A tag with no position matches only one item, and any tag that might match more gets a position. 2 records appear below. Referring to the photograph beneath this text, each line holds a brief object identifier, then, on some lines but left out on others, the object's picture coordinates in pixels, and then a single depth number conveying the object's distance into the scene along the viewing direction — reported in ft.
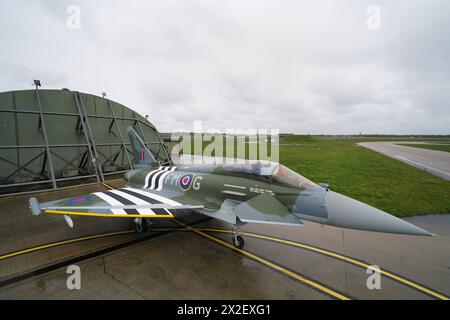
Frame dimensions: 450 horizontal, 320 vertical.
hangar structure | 46.75
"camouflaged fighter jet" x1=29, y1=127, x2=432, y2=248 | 15.99
